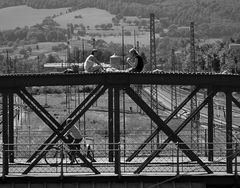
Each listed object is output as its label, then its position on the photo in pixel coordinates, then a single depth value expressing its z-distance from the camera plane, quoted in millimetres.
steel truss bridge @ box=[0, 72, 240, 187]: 23922
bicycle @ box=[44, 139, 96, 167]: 24219
